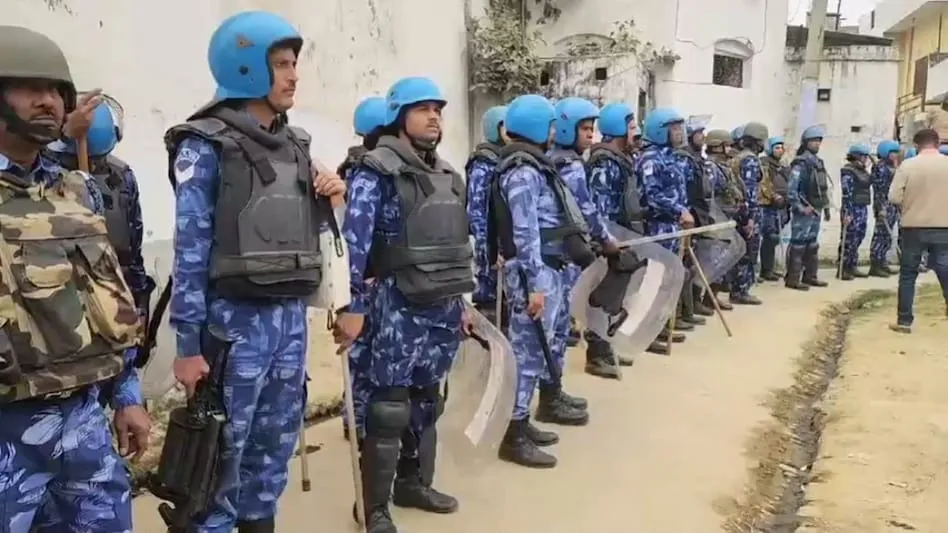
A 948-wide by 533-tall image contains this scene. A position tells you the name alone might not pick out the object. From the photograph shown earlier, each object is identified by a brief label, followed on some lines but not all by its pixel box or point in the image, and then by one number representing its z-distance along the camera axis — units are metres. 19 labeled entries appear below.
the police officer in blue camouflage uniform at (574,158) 5.59
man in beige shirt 8.38
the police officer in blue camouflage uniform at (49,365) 2.12
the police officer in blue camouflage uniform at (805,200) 11.47
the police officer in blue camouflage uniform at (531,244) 4.71
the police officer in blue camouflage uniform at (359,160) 4.03
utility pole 16.38
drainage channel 4.46
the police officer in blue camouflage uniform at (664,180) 7.95
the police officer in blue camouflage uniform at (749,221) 10.46
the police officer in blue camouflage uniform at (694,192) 8.66
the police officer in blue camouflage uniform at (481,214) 5.52
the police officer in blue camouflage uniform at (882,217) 13.09
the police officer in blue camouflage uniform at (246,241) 2.86
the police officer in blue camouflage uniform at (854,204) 12.32
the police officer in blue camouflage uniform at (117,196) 3.89
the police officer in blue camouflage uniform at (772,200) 11.33
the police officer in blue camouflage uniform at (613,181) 7.14
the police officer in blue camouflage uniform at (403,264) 3.73
